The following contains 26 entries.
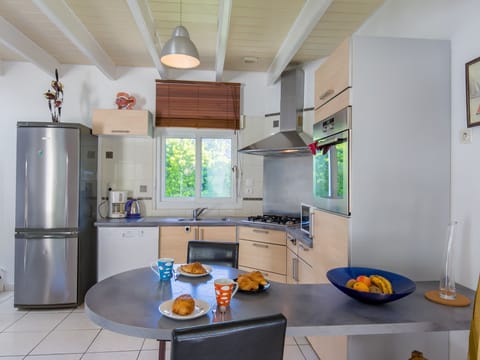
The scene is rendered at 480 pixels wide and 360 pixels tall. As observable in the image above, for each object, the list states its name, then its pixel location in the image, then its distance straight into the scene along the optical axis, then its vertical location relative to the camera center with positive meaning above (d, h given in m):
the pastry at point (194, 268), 1.63 -0.45
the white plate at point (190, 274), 1.61 -0.47
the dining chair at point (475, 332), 1.09 -0.53
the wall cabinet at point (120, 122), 3.58 +0.70
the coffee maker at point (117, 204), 3.75 -0.25
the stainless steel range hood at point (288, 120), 3.51 +0.76
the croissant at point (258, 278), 1.44 -0.44
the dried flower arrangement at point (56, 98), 3.40 +0.94
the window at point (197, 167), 4.04 +0.21
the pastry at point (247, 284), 1.39 -0.45
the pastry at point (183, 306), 1.12 -0.45
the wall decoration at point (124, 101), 3.69 +0.97
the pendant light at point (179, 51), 2.04 +0.88
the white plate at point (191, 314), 1.11 -0.47
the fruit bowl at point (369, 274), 1.28 -0.46
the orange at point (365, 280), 1.35 -0.42
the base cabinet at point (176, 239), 3.48 -0.62
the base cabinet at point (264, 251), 3.29 -0.74
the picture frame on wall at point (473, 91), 1.61 +0.49
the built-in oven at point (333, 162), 1.84 +0.14
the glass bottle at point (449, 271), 1.46 -0.42
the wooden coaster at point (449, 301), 1.39 -0.53
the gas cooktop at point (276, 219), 3.45 -0.42
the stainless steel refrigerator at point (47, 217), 3.15 -0.34
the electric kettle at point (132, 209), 3.79 -0.32
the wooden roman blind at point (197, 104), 3.93 +1.00
